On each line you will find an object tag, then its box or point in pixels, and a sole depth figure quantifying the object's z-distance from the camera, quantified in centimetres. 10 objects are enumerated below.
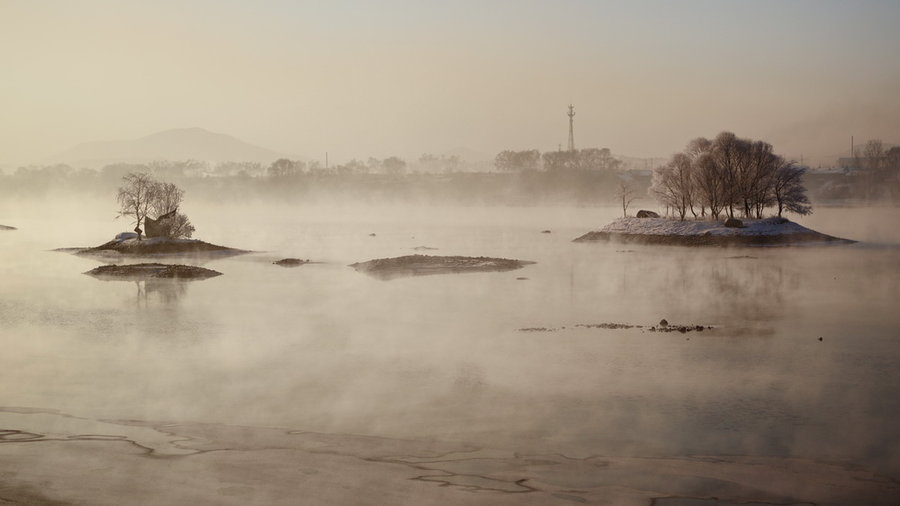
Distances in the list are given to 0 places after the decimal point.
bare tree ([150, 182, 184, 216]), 8886
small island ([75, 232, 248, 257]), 8200
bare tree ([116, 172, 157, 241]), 8589
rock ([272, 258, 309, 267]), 7300
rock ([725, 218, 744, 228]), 9275
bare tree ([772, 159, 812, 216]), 10050
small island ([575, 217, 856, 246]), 9019
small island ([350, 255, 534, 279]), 6669
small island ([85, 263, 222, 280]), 6256
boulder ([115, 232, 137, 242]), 8588
